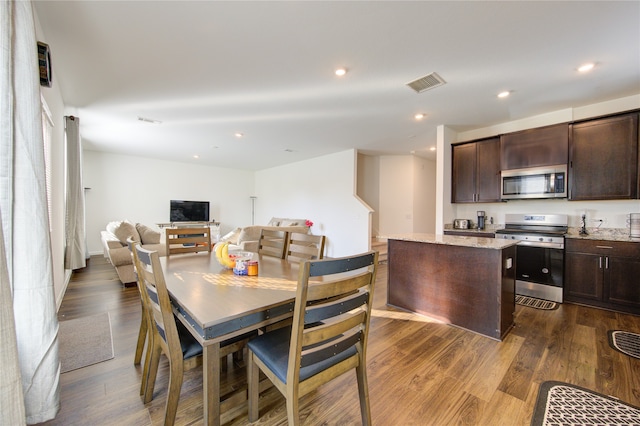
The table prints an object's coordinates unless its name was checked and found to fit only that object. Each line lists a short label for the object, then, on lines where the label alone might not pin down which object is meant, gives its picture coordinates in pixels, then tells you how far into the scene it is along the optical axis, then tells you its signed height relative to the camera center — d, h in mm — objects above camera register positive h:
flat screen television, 7504 -67
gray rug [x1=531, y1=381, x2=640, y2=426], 1480 -1235
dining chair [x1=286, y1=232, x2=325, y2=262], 2279 -359
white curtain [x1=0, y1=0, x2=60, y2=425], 1120 -15
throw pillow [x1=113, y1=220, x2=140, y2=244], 4108 -373
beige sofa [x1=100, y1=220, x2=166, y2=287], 3792 -558
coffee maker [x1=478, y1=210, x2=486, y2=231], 4242 -194
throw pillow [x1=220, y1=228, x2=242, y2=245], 5004 -575
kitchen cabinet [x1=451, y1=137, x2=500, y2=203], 4039 +583
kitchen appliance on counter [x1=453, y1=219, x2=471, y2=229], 4328 -280
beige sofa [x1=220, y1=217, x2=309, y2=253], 4389 -542
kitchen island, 2424 -765
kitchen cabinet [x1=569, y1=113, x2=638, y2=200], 3020 +596
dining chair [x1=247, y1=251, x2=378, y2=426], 1062 -663
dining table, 1141 -471
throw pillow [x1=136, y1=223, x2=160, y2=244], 4527 -462
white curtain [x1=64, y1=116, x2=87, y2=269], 3455 +96
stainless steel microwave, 3453 +350
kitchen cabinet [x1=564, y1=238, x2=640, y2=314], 2895 -799
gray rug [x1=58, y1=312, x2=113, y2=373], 2032 -1186
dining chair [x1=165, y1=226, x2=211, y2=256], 2605 -327
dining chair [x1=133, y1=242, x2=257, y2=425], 1262 -732
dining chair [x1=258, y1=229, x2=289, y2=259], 2539 -354
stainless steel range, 3324 -634
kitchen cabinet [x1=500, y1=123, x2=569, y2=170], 3447 +850
